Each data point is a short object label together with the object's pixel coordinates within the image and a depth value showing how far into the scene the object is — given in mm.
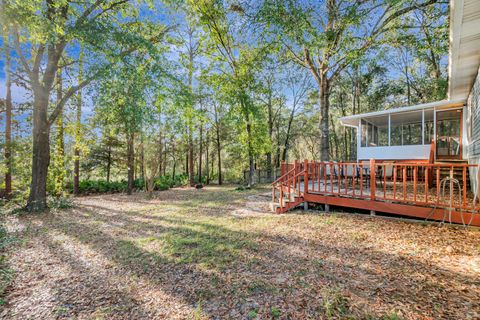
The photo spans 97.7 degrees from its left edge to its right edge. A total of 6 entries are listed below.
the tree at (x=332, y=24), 6891
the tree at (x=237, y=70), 11086
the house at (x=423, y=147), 4039
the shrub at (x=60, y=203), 7932
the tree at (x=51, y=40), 5090
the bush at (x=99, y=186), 13155
